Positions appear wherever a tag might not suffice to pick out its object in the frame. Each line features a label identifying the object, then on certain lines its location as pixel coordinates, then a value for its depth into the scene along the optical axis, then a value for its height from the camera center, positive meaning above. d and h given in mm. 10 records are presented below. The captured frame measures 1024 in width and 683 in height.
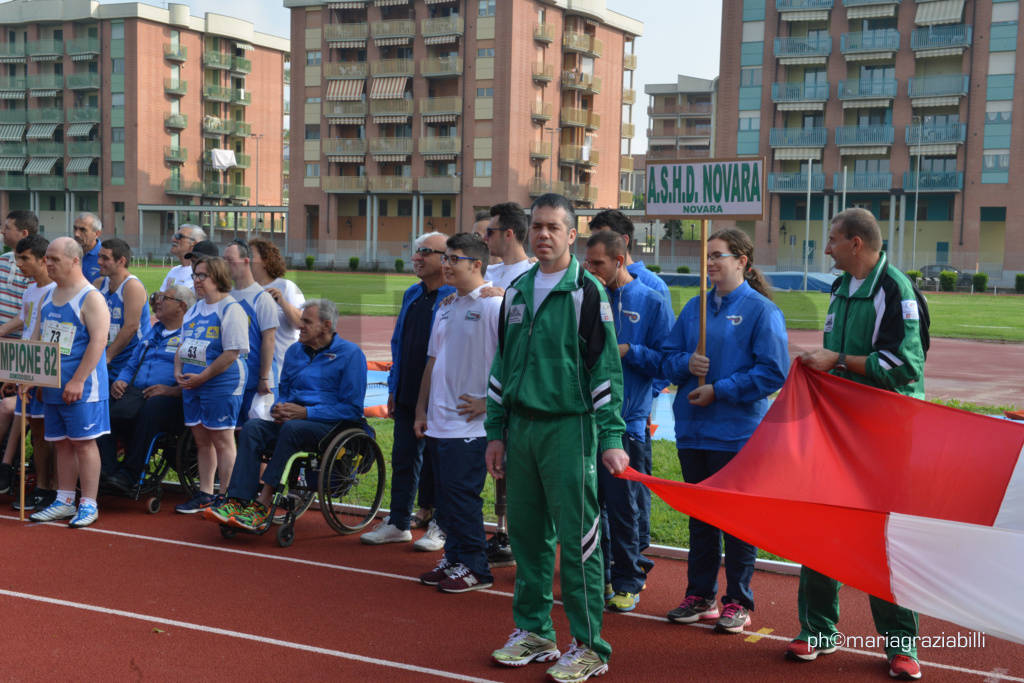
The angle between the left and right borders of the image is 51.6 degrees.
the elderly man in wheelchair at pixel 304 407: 7973 -1392
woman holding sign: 5945 -851
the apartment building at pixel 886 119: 65688 +7912
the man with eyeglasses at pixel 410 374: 7629 -1075
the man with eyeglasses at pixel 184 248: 10336 -237
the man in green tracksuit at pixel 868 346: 5312 -534
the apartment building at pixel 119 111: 86062 +9276
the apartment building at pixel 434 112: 74938 +8730
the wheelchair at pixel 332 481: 7980 -1971
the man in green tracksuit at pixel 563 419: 5199 -919
